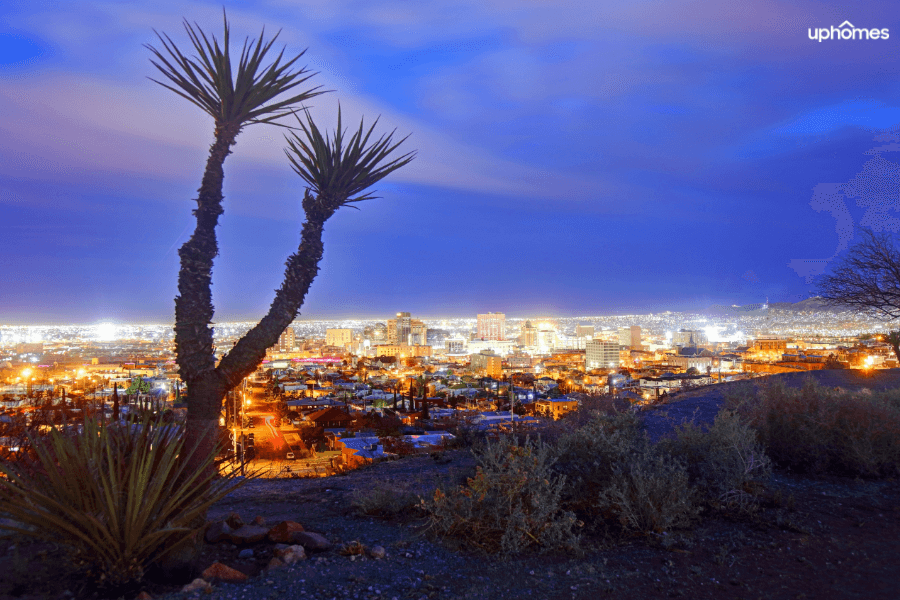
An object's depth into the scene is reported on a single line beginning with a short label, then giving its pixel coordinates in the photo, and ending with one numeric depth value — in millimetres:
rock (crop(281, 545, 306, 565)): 4398
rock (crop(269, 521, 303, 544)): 4918
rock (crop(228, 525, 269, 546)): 4910
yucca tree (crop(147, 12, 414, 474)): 5312
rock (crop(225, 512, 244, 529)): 5316
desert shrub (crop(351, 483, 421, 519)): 5945
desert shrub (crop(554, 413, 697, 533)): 5234
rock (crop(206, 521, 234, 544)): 4965
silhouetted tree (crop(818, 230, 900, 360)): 14414
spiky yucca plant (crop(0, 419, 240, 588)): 3775
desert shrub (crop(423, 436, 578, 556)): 4898
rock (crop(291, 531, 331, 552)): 4742
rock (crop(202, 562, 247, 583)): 4047
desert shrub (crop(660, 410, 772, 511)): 5824
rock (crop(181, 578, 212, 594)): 3818
